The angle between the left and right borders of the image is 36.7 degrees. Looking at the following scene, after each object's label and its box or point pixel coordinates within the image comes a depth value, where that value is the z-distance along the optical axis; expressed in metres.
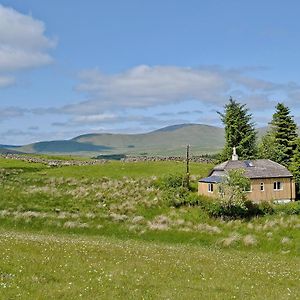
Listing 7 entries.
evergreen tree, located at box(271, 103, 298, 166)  84.00
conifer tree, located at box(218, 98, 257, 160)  92.22
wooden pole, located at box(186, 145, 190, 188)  71.75
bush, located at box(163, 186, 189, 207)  59.92
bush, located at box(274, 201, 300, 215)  57.22
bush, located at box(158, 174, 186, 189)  70.06
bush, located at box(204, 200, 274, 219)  54.44
